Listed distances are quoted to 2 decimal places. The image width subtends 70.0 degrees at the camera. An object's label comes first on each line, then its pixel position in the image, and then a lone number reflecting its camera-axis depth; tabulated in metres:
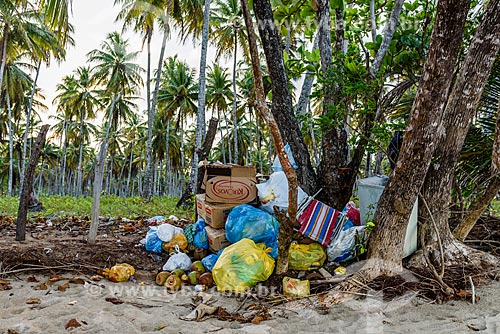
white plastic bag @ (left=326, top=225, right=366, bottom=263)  3.12
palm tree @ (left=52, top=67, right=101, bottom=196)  22.97
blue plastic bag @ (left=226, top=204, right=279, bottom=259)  3.32
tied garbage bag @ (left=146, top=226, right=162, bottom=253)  3.82
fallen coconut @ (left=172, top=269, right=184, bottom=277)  3.25
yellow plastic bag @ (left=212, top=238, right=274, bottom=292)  2.88
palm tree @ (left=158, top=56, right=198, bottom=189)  21.20
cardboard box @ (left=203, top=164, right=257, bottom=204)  3.82
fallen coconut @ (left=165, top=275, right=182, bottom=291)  3.05
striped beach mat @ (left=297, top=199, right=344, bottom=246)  3.23
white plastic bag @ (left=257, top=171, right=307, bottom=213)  3.62
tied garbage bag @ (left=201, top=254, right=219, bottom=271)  3.32
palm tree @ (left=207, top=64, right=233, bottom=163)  21.02
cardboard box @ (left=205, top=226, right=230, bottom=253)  3.51
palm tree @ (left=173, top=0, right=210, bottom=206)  9.94
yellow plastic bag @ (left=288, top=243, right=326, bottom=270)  3.11
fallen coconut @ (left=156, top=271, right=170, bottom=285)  3.16
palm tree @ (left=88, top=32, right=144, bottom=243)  19.62
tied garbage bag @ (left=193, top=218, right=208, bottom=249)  3.71
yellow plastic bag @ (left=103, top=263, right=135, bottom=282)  3.12
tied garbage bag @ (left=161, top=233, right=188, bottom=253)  3.82
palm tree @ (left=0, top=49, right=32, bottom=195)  17.94
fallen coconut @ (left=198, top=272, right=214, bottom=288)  3.07
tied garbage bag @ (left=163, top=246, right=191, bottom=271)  3.41
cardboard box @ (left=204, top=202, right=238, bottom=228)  3.65
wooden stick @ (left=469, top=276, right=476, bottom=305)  2.56
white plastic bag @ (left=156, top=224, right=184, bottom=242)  3.85
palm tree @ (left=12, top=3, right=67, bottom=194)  14.48
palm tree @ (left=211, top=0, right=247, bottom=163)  16.62
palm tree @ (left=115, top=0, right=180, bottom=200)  14.12
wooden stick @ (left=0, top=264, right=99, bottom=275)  3.03
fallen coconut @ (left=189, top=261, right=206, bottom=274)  3.32
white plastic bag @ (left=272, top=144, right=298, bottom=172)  3.84
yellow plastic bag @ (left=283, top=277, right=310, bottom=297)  2.76
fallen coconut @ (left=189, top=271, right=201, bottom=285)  3.14
